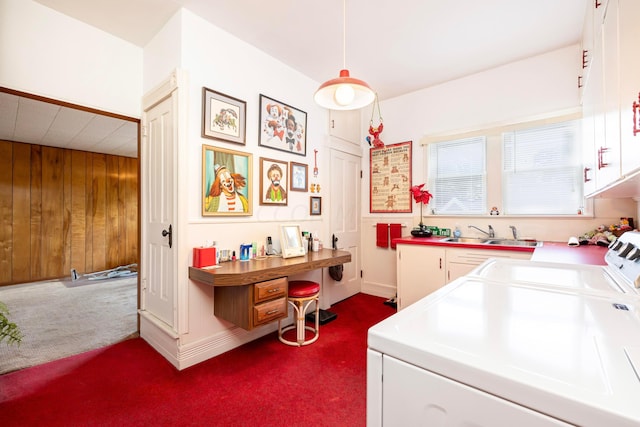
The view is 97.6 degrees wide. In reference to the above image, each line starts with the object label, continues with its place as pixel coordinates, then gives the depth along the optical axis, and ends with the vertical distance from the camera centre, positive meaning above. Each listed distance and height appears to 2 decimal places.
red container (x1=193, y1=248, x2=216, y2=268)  2.21 -0.34
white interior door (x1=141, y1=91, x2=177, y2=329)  2.30 +0.03
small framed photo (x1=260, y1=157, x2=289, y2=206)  2.80 +0.34
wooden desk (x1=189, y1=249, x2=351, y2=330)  2.06 -0.58
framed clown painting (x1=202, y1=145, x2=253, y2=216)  2.37 +0.29
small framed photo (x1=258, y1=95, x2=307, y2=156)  2.82 +0.94
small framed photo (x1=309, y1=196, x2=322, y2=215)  3.33 +0.12
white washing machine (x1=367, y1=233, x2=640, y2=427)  0.47 -0.29
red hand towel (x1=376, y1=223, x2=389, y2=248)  3.95 -0.29
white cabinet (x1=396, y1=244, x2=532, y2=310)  2.80 -0.54
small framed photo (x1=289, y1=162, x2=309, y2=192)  3.11 +0.43
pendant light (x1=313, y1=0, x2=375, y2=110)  1.77 +0.83
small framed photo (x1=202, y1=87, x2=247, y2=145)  2.36 +0.87
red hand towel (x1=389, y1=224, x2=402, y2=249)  3.84 -0.24
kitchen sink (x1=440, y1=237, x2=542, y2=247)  2.79 -0.29
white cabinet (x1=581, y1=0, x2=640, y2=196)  1.05 +0.61
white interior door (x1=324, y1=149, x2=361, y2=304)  3.70 -0.02
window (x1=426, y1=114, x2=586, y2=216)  2.85 +0.51
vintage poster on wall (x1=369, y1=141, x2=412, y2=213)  3.86 +0.52
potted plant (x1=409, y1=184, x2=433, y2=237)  3.43 +0.19
